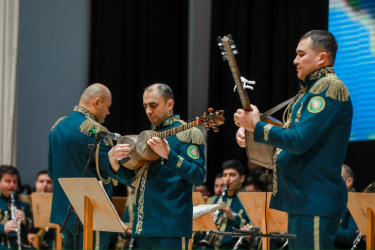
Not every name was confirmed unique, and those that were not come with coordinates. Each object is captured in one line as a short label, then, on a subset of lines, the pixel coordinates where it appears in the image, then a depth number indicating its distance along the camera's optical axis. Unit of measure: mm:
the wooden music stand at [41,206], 11251
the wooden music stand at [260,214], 9466
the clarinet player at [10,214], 12187
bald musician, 8653
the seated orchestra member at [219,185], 13488
